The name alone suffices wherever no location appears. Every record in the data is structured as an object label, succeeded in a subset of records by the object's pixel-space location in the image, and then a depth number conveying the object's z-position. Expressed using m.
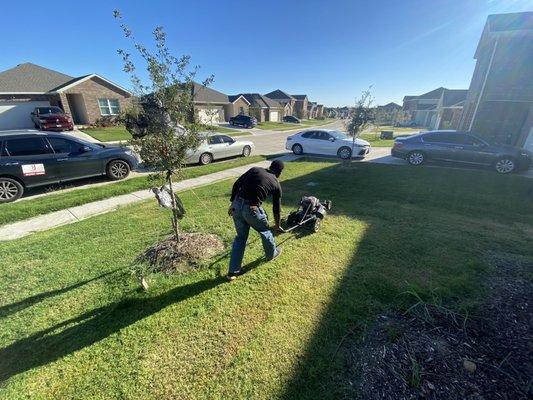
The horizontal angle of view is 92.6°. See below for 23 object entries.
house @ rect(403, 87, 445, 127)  44.57
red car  18.98
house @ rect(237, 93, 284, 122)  43.25
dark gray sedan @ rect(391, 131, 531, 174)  9.78
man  3.31
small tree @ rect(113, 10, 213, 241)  3.40
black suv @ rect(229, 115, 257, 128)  34.06
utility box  24.51
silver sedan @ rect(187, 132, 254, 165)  12.05
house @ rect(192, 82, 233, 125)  36.25
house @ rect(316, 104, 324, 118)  80.31
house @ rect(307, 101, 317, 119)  71.79
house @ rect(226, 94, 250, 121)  40.50
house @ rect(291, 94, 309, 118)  64.81
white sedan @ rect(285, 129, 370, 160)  13.30
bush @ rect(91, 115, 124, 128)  23.92
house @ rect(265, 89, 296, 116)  56.43
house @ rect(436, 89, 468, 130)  31.30
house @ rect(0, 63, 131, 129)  21.17
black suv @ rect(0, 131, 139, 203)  6.98
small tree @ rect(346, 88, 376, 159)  9.91
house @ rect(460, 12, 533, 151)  11.91
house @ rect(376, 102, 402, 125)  42.40
